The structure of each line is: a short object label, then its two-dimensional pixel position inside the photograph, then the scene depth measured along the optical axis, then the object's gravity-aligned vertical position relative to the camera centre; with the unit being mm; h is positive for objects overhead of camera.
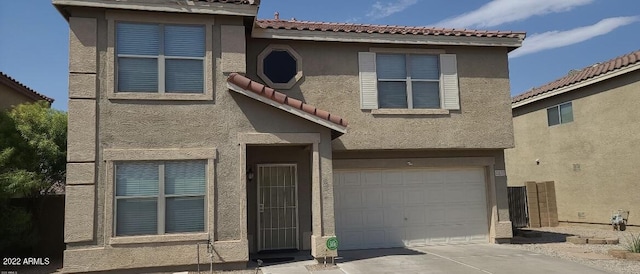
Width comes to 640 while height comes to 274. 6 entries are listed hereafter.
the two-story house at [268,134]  9930 +1367
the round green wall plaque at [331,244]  10344 -1087
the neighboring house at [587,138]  15938 +1691
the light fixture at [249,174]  12284 +522
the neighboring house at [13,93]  17016 +3999
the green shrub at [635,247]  11219 -1479
